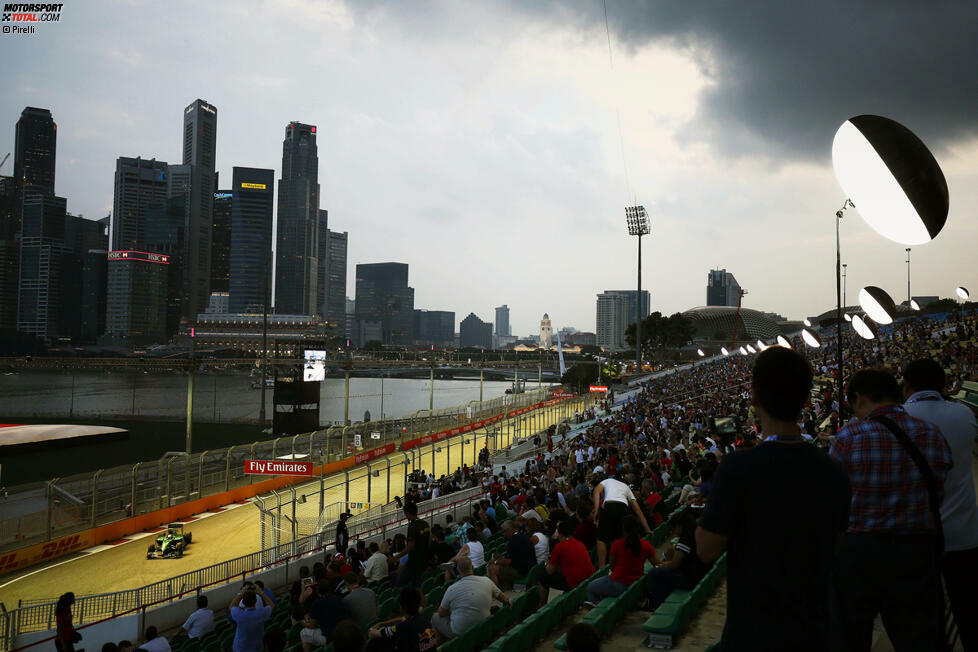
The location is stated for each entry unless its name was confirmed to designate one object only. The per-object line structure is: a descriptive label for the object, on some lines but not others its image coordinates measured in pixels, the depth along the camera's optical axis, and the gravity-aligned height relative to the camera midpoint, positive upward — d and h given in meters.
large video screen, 54.97 -2.68
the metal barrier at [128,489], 19.48 -5.99
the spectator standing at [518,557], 7.77 -2.89
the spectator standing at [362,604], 6.20 -2.81
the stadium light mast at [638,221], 71.06 +14.84
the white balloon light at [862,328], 13.33 +0.47
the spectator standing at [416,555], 7.84 -2.91
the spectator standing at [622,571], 6.16 -2.39
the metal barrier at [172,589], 12.60 -6.05
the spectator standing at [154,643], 7.72 -4.08
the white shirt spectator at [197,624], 9.55 -4.67
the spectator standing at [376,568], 9.74 -3.79
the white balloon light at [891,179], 3.65 +1.11
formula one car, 19.77 -7.09
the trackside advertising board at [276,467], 19.58 -4.39
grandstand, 5.58 -3.30
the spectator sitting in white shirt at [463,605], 5.67 -2.56
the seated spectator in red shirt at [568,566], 6.74 -2.56
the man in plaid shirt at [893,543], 2.68 -0.89
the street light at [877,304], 10.90 +0.82
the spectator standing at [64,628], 9.02 -4.50
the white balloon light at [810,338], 14.18 +0.23
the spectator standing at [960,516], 2.95 -0.83
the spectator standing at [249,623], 7.67 -3.72
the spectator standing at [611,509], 7.09 -2.00
